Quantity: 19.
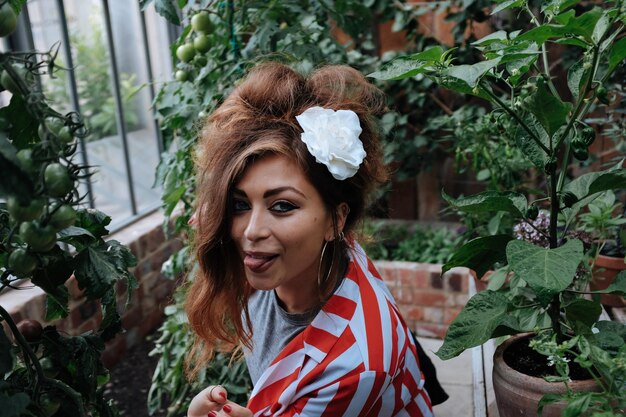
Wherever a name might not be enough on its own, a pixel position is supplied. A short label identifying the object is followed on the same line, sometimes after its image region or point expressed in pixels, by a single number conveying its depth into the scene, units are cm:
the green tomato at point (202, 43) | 200
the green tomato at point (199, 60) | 204
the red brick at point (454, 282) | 300
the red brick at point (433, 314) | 310
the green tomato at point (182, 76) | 209
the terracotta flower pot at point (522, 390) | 109
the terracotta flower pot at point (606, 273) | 193
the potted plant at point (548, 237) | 99
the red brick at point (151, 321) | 316
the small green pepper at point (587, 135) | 115
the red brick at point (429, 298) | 307
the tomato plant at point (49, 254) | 61
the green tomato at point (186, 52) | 203
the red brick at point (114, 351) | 286
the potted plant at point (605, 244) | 190
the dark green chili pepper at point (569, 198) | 116
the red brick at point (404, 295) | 312
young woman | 127
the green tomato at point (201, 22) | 197
